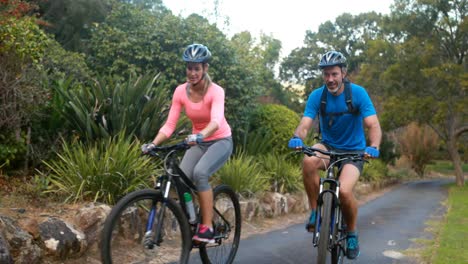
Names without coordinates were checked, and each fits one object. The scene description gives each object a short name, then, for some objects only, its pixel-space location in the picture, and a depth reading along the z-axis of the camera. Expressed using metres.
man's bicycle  4.47
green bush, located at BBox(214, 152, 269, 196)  9.38
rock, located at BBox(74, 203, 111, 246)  5.68
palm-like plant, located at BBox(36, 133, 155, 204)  6.38
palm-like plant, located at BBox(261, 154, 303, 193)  11.57
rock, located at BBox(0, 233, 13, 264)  4.34
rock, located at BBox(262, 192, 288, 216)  10.36
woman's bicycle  4.30
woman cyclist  4.84
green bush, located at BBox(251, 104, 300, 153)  12.89
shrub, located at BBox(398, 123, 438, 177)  36.28
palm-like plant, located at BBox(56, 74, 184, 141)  7.66
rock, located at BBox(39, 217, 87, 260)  5.12
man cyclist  5.02
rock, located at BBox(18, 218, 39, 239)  4.96
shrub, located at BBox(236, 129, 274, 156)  12.23
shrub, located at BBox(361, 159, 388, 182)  22.12
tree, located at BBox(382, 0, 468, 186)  26.62
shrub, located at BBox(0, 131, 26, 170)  6.65
